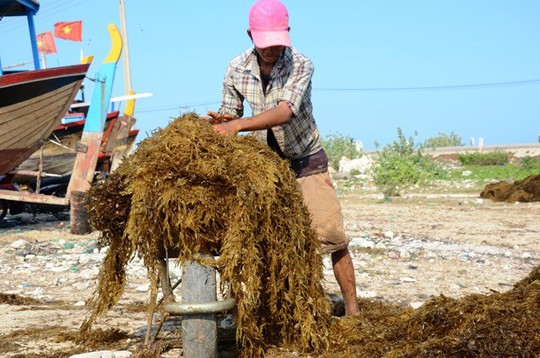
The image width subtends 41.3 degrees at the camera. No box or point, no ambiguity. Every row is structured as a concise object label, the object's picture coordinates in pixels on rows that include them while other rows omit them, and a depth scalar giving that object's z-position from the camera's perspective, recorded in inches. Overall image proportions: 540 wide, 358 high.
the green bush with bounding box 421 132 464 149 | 2116.1
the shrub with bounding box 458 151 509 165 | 1362.0
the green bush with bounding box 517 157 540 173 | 1075.0
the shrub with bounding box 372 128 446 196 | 815.8
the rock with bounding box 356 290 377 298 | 256.7
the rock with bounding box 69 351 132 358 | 160.4
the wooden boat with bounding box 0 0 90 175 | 492.4
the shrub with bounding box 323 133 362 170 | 1421.0
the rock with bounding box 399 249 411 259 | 357.5
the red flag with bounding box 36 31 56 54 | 810.2
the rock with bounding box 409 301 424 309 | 227.0
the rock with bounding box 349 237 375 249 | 382.8
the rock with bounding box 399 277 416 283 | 293.7
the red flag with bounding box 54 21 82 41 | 844.0
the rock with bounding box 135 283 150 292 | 276.5
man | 174.7
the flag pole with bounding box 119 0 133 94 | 1083.3
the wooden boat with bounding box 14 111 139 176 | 623.2
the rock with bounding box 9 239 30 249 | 401.1
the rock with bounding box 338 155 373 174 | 1225.6
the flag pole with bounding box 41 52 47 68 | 772.9
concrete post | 152.0
